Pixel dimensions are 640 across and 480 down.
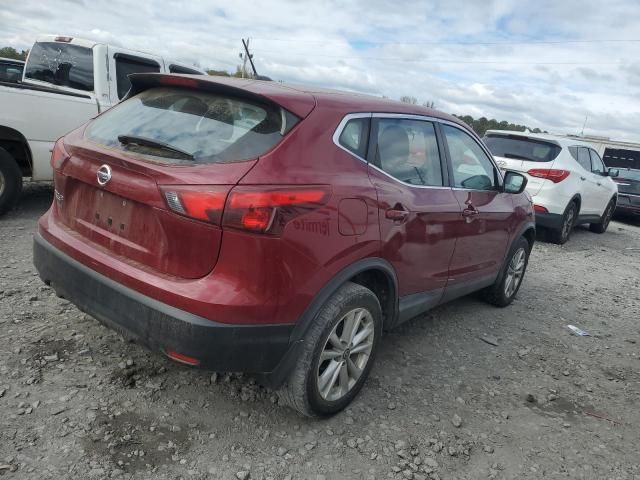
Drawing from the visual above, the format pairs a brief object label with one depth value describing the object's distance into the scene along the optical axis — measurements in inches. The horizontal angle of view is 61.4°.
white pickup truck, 221.1
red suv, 92.1
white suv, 335.3
